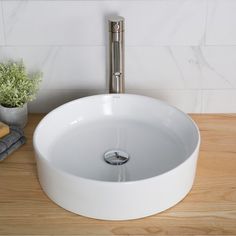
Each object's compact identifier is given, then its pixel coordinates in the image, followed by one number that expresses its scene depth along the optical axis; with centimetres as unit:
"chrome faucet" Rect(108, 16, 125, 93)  154
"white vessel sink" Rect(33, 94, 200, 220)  130
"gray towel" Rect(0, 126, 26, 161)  152
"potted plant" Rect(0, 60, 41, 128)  160
